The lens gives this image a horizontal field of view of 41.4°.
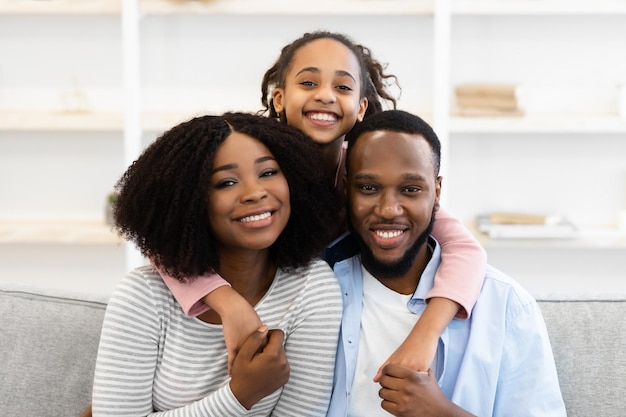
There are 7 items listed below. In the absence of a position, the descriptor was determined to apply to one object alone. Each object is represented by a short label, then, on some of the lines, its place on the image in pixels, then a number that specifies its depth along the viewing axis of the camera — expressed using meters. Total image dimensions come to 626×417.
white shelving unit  3.41
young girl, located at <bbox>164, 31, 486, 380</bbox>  1.44
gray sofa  1.62
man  1.51
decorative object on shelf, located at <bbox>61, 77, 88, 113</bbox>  3.44
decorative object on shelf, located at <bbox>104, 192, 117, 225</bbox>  3.36
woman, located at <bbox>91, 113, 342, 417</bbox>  1.43
